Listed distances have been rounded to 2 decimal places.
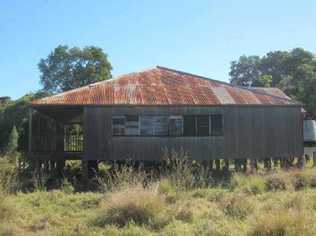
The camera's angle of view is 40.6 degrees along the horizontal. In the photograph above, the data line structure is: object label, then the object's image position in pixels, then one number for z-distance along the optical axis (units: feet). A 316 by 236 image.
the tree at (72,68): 174.91
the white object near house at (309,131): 105.57
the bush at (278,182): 46.63
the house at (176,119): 62.23
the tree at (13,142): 100.88
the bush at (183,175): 40.24
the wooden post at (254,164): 66.54
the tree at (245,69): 214.07
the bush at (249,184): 45.29
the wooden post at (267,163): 67.66
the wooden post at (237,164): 67.21
